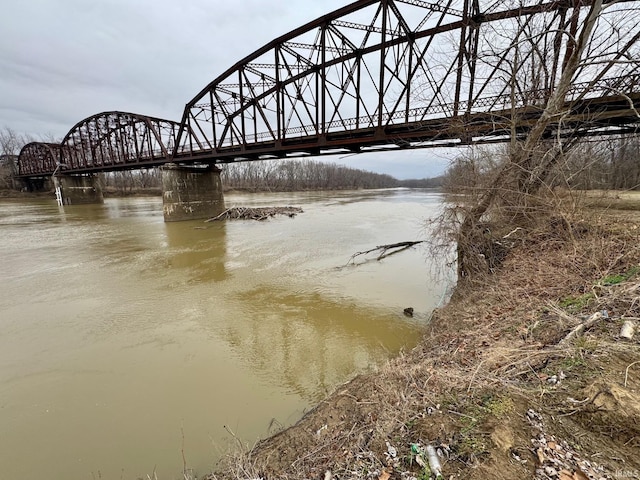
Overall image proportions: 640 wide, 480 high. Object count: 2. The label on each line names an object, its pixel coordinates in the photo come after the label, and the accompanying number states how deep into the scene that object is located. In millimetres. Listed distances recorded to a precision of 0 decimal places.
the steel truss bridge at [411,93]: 8328
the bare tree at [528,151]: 7180
